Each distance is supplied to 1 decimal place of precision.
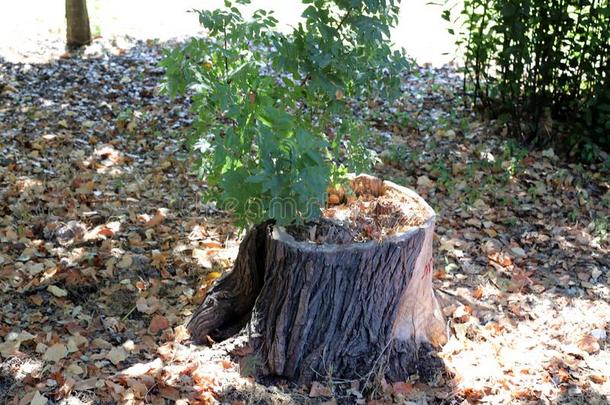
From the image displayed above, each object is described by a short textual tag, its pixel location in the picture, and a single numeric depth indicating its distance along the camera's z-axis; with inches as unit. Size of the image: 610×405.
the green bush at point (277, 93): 111.4
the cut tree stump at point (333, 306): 121.5
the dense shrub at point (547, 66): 208.7
